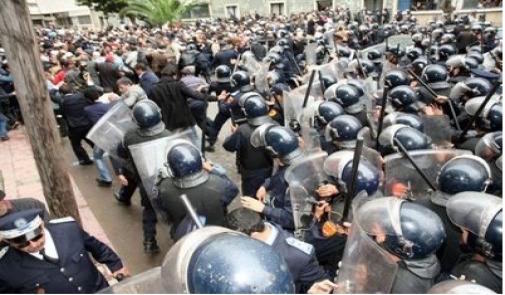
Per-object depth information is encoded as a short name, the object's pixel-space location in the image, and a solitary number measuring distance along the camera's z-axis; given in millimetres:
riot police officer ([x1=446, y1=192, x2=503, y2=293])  2104
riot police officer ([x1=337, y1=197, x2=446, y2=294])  2020
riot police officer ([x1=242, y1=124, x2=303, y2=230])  3283
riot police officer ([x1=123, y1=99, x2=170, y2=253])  4203
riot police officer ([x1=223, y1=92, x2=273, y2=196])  4523
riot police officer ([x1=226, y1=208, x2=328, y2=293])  2262
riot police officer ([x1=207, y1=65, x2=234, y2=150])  6917
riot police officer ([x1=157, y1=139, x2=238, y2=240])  3184
